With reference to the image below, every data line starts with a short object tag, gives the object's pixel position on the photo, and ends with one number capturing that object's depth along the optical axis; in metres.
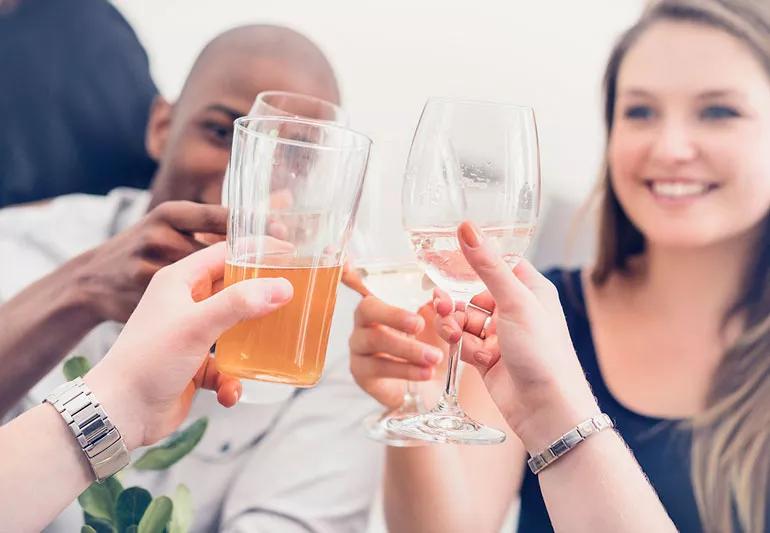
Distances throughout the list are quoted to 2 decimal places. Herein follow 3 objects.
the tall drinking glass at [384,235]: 0.80
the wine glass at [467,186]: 0.64
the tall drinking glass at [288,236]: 0.63
